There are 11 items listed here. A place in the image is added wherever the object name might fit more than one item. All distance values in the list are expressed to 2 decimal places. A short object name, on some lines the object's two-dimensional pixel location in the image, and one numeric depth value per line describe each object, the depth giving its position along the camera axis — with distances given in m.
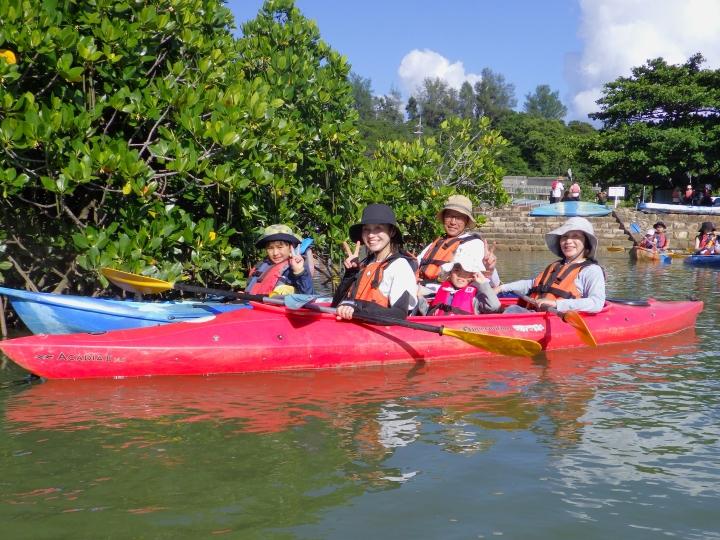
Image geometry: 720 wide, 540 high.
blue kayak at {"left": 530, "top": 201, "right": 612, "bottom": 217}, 20.91
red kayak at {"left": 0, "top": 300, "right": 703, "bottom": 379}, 5.64
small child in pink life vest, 6.72
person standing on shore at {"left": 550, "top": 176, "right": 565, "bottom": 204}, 27.45
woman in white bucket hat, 7.20
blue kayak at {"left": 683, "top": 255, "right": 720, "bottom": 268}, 16.31
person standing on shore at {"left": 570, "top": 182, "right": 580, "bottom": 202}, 27.03
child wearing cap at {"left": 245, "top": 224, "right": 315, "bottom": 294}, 7.14
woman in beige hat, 7.45
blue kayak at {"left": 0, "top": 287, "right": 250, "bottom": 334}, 6.09
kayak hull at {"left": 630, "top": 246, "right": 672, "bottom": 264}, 18.29
